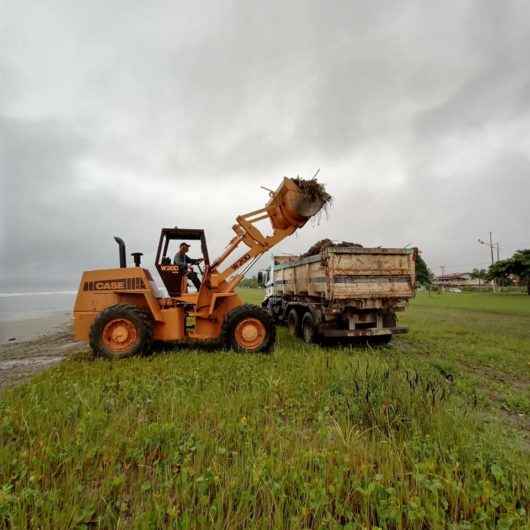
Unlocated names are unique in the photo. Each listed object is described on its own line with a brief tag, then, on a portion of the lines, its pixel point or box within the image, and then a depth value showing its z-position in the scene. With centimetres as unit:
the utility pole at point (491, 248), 5750
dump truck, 705
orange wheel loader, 638
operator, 728
